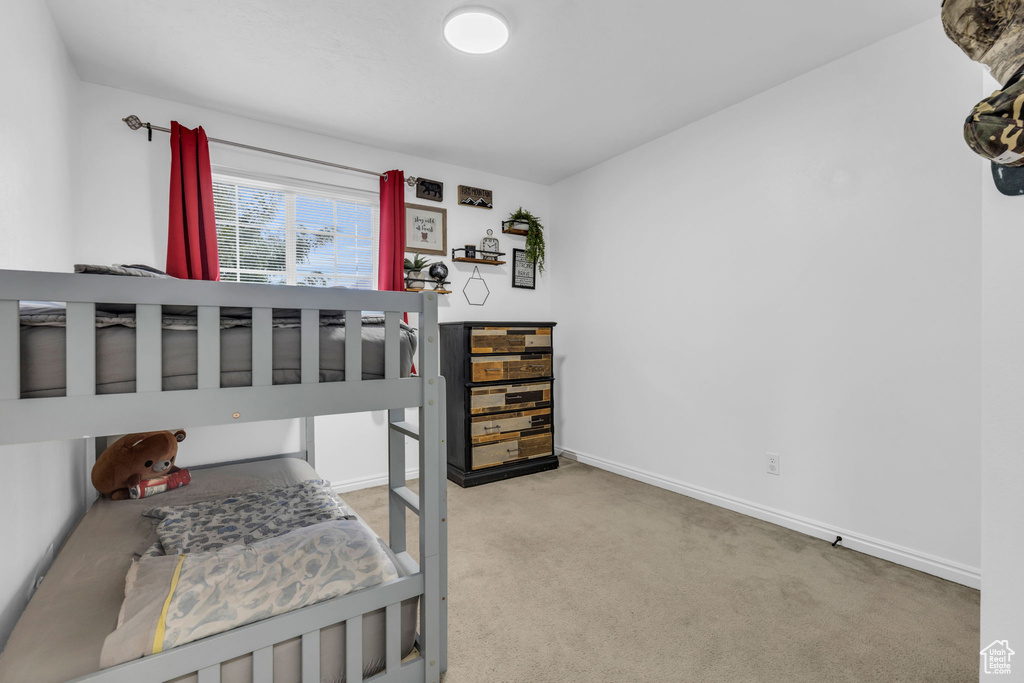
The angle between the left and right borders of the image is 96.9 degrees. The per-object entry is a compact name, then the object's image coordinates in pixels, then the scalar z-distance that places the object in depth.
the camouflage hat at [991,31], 0.74
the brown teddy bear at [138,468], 2.01
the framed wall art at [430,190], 3.53
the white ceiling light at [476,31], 1.92
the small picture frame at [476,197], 3.73
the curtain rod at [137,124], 2.52
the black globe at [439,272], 3.45
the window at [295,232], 2.90
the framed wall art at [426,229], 3.50
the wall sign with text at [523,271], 4.05
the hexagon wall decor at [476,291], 3.81
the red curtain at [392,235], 3.24
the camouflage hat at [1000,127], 0.75
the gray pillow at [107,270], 1.09
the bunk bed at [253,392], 0.91
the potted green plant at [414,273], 3.40
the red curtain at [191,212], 2.57
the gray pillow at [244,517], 1.47
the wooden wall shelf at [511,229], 3.95
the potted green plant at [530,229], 3.97
